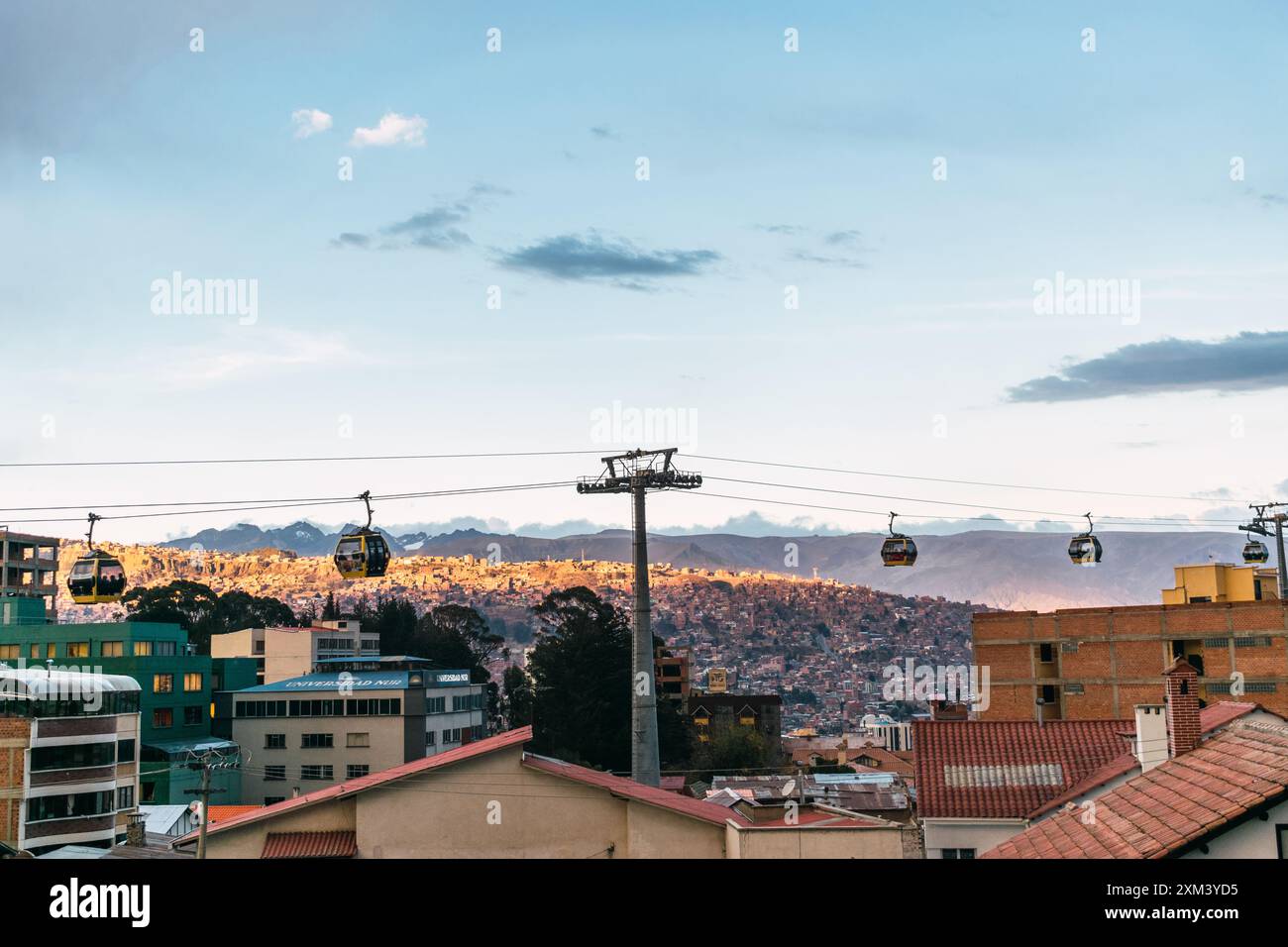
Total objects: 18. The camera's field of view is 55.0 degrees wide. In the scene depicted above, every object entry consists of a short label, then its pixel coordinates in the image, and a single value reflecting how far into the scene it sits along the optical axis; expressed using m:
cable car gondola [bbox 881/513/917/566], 50.03
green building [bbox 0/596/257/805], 87.12
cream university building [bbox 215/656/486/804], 94.81
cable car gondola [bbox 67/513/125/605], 43.66
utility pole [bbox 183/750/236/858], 29.89
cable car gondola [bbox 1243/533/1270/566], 67.00
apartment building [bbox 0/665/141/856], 57.22
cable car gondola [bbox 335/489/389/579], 38.84
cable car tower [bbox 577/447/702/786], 52.00
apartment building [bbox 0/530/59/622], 148.69
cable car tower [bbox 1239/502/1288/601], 66.19
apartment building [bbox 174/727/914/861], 29.11
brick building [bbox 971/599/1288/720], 79.44
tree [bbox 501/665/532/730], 127.12
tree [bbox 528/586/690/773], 102.38
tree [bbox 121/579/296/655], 145.25
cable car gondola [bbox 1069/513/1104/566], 55.29
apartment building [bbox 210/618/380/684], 126.25
